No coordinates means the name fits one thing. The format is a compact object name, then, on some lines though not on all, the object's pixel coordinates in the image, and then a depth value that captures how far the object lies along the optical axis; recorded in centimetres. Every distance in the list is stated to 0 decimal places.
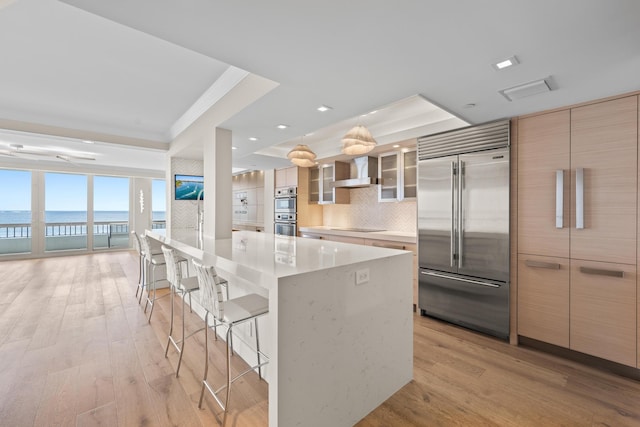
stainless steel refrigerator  290
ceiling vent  205
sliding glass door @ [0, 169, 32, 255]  745
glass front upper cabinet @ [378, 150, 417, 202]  416
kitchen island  148
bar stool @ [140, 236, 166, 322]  357
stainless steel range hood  468
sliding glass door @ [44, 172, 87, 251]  790
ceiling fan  573
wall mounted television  482
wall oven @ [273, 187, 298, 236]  590
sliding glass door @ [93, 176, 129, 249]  874
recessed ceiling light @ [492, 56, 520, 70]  173
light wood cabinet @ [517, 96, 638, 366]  226
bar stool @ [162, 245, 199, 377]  256
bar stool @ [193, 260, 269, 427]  175
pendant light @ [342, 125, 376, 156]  295
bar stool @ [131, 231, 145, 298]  418
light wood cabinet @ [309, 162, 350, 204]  527
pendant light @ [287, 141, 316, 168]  372
